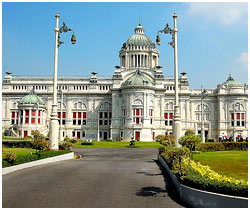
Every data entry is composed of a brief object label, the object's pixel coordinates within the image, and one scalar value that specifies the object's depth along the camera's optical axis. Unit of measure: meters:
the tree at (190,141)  14.78
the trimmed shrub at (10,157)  19.12
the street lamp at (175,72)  23.11
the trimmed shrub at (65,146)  31.69
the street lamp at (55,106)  26.03
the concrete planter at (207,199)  9.27
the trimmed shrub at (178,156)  14.26
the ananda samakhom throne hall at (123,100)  82.62
